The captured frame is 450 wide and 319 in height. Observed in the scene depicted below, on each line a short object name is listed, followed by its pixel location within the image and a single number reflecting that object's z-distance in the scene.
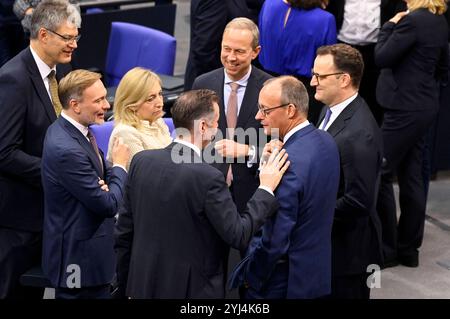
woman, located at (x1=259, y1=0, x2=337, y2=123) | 12.58
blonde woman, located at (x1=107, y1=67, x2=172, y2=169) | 9.84
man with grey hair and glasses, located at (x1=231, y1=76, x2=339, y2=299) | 8.02
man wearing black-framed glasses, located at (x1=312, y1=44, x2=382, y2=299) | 8.89
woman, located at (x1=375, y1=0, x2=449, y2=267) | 11.57
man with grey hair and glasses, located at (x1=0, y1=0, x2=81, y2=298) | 9.28
